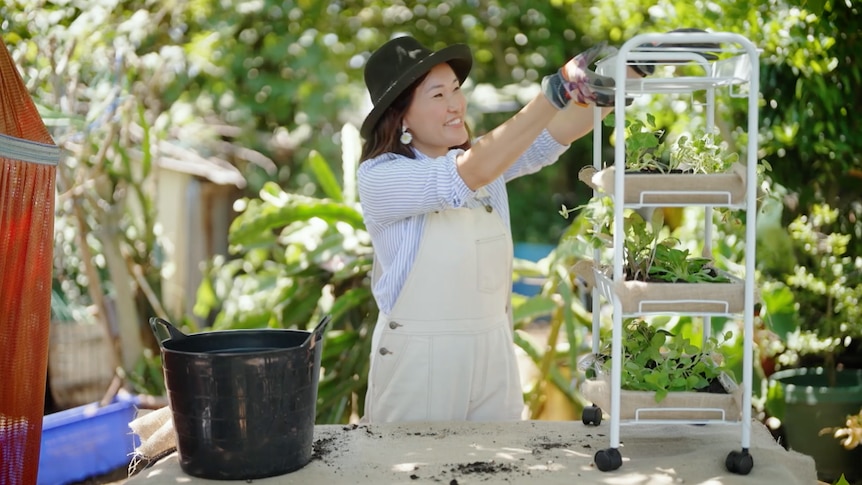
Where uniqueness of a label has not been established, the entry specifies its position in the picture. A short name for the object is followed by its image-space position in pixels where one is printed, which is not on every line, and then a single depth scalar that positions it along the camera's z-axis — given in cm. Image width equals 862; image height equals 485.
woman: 267
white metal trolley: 190
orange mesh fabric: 226
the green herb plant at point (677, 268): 201
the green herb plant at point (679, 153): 204
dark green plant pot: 397
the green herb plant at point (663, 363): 203
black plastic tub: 197
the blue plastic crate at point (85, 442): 372
